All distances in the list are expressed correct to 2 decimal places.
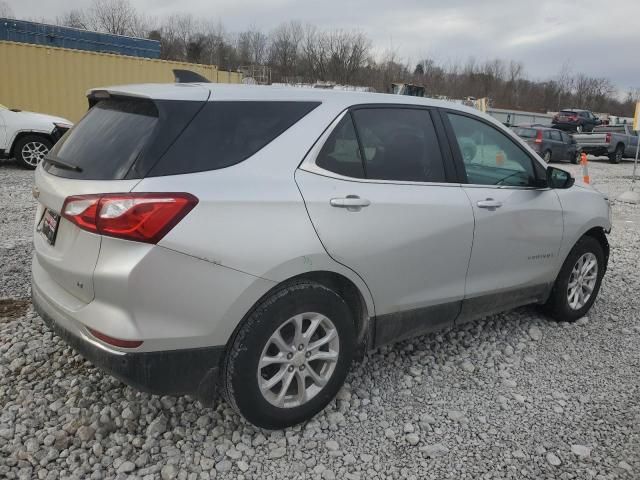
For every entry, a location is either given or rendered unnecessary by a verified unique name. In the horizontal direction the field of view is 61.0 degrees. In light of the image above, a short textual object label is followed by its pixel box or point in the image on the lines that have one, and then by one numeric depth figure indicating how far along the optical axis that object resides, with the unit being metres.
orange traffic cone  11.36
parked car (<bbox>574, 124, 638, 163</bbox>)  24.42
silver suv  2.26
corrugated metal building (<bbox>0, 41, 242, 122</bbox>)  16.11
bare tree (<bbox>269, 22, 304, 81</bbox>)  52.56
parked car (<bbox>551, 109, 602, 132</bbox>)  34.88
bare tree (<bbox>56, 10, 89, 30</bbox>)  56.41
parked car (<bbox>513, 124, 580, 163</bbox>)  21.08
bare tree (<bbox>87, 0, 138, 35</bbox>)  57.97
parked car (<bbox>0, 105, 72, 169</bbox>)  10.78
